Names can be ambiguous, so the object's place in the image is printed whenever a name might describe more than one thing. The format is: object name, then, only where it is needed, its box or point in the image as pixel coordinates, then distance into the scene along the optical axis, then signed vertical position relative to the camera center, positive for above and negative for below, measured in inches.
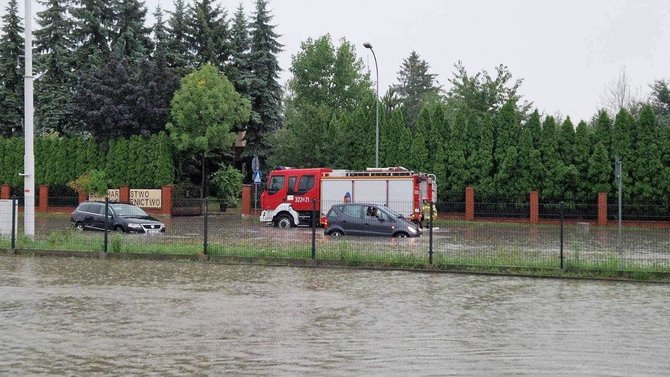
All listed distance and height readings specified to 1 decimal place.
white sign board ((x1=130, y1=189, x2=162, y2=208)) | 2110.0 -18.8
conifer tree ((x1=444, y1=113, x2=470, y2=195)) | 1943.9 +75.1
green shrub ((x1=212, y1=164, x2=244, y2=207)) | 2277.3 +22.7
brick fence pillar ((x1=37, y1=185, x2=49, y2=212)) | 2016.5 -24.2
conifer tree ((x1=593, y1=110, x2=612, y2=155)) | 1852.9 +140.9
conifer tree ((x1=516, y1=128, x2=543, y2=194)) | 1875.0 +54.2
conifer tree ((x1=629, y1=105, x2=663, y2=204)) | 1777.8 +70.2
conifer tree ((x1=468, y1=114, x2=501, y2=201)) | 1909.1 +71.3
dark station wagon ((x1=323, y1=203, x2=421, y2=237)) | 1107.5 -41.3
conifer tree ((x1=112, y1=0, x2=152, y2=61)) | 2687.0 +541.7
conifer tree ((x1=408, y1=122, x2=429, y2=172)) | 2014.0 +98.7
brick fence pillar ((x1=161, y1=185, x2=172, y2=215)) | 2055.9 -23.3
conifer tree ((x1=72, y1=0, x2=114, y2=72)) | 2655.0 +521.3
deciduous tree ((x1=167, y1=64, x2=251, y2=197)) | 2197.3 +212.0
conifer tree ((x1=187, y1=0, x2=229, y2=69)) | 2588.6 +504.9
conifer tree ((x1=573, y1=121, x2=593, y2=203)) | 1835.6 +78.6
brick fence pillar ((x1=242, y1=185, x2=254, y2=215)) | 1996.8 -16.7
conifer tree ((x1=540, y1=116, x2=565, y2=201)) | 1856.5 +65.7
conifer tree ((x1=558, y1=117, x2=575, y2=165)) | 1870.1 +117.0
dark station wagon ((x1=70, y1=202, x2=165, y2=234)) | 1212.5 -42.8
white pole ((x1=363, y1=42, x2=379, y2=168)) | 1672.0 +263.1
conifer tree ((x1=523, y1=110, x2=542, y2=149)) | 1914.4 +149.2
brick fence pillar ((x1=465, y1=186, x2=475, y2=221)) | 1045.0 -25.6
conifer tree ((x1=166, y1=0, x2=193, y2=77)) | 2571.4 +481.5
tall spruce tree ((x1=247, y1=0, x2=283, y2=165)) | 2554.1 +341.9
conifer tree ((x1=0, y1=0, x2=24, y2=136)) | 2796.0 +396.3
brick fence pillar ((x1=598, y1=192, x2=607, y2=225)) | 1119.2 -32.7
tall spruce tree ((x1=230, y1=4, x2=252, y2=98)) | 2564.0 +432.7
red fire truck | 1434.5 +3.0
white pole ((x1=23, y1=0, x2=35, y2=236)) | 987.3 +64.9
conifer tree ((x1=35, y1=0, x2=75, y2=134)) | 2672.2 +402.9
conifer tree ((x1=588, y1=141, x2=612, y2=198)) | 1812.3 +48.7
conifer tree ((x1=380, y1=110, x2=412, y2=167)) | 2049.7 +126.8
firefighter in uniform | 1365.7 -35.4
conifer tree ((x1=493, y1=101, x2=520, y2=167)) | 1932.8 +145.4
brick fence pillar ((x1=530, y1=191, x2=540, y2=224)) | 993.8 -26.3
